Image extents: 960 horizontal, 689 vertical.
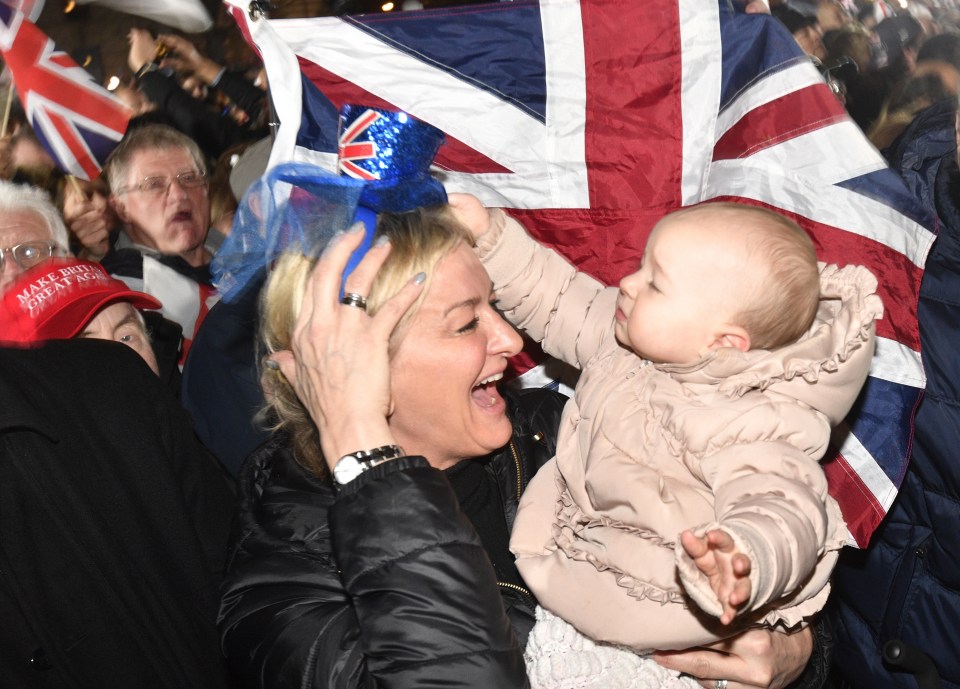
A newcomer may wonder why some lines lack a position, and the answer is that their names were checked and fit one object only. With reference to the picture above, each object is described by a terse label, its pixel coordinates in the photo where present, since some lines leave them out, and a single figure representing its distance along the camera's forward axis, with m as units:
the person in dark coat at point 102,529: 2.00
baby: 1.76
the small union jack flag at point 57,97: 3.15
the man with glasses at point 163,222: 3.50
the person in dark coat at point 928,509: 2.18
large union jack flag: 2.25
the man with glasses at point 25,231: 2.61
